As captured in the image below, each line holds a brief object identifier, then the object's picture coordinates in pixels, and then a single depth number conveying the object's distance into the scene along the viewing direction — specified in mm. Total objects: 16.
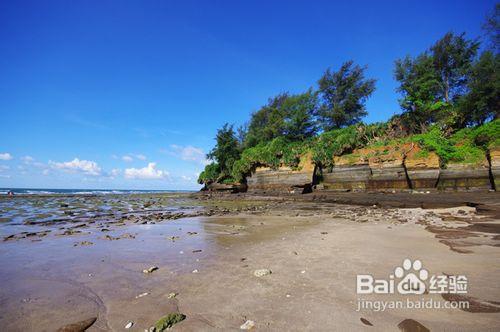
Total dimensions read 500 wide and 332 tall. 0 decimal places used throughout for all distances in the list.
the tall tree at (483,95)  16766
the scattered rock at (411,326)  1978
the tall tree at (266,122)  35531
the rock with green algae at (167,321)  2129
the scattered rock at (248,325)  2122
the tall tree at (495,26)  18266
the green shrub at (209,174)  38469
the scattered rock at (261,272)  3430
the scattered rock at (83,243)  5745
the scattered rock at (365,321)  2108
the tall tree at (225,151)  36344
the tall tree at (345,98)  32094
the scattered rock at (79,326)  2192
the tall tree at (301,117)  31438
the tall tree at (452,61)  25328
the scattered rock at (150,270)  3752
